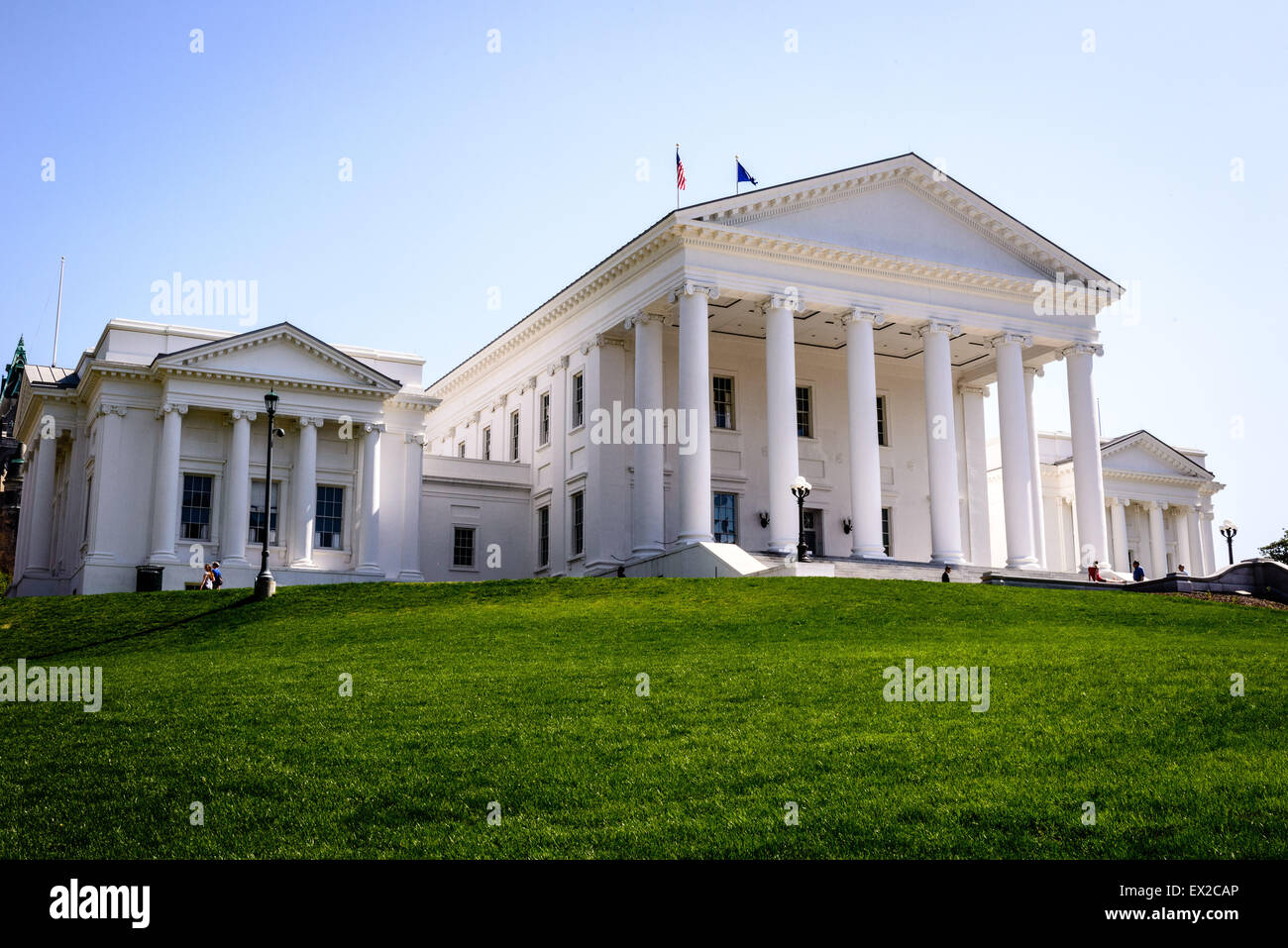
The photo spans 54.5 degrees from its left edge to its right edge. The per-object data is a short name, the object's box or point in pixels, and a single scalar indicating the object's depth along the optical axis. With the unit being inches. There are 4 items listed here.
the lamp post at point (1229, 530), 1726.1
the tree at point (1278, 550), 3341.5
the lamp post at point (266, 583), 1181.7
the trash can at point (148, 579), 1603.1
